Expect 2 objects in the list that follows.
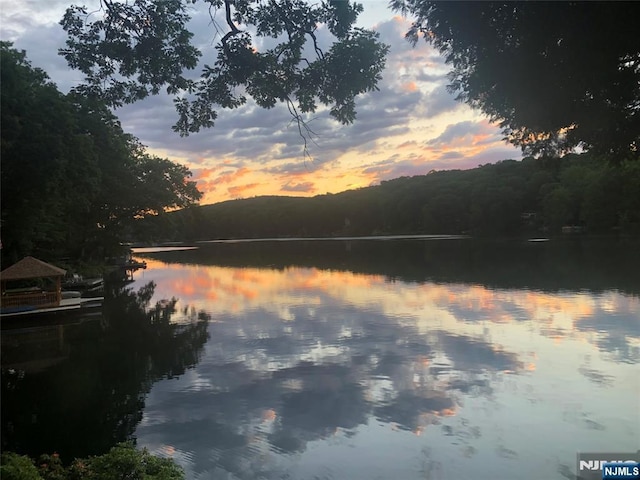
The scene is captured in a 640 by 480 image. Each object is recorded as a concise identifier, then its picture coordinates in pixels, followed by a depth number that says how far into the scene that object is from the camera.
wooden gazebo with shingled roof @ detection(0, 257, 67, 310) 17.91
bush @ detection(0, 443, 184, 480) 4.93
